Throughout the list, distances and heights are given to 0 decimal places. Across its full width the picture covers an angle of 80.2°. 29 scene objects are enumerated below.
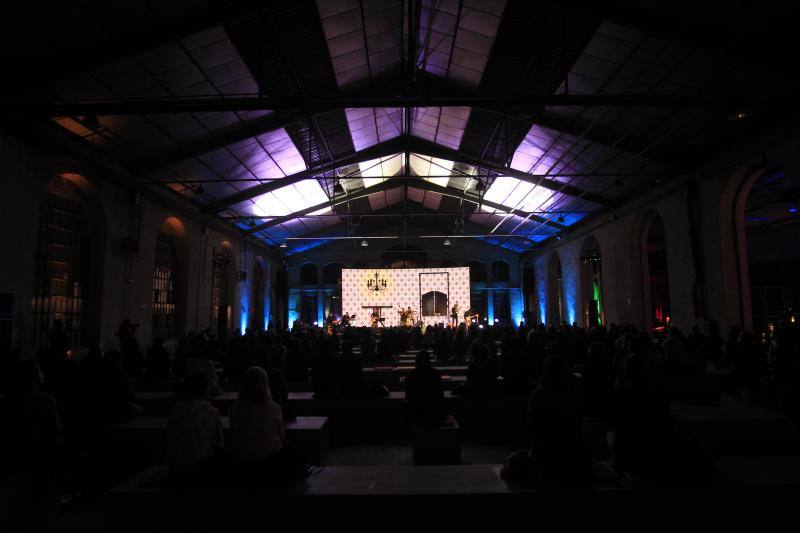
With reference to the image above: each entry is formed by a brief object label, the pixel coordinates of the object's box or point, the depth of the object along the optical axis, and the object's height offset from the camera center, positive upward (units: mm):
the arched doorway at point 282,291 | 19641 +1107
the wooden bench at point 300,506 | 2572 -1024
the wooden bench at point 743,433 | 3992 -1032
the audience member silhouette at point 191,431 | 2717 -643
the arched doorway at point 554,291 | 20281 +959
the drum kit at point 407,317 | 18566 -57
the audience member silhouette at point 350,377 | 5320 -681
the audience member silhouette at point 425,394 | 4277 -711
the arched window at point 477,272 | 24016 +2145
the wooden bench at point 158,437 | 3924 -982
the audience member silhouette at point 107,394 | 4086 -635
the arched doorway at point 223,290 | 14305 +972
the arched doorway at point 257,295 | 19697 +952
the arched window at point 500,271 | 24128 +2192
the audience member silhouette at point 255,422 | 2703 -597
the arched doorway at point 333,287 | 23533 +1489
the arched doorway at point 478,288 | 23891 +1321
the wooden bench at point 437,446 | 4148 -1141
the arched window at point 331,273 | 24005 +2205
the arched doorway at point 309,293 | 23828 +1216
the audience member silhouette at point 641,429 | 2600 -656
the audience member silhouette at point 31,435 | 2760 -665
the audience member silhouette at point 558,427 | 2607 -627
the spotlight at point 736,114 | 6711 +2766
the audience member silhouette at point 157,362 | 6527 -582
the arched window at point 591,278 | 15151 +1215
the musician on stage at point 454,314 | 20219 +36
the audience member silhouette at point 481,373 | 5180 -639
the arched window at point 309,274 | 24156 +2199
